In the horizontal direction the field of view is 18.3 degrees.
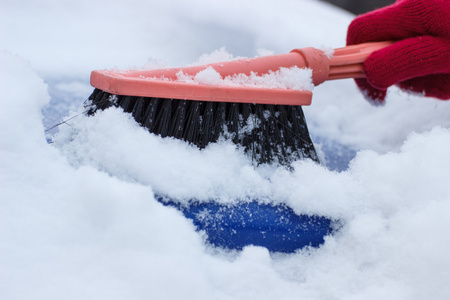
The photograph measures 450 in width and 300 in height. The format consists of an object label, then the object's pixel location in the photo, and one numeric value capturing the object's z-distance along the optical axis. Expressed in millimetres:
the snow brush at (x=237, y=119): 1082
